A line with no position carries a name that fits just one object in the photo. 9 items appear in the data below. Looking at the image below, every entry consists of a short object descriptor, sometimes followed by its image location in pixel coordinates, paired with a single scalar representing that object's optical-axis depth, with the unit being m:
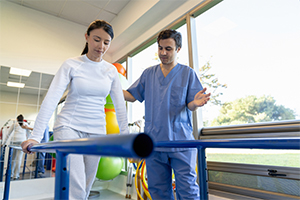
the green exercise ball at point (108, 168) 2.68
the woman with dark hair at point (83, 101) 1.10
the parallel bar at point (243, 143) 0.64
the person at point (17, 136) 3.27
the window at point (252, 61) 1.83
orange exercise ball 3.29
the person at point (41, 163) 3.42
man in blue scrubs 1.24
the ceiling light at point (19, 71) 3.48
